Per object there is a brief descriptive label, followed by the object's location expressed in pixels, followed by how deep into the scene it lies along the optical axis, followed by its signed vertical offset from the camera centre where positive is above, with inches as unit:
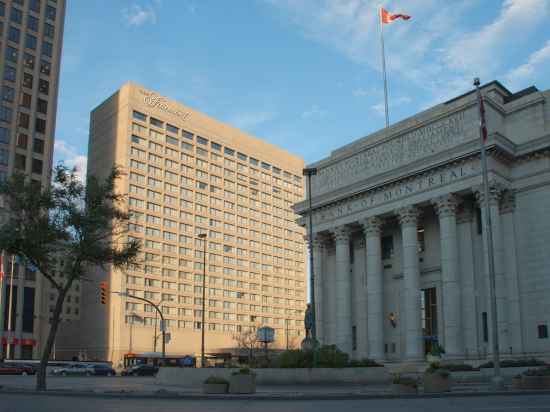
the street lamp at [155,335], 3922.2 -60.6
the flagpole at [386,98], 2416.5 +888.0
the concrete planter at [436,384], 1075.3 -100.1
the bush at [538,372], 1100.5 -83.2
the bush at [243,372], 1124.5 -82.7
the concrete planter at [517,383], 1105.4 -101.6
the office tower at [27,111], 3750.0 +1340.9
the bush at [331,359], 1517.0 -81.2
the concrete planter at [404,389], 1010.7 -102.8
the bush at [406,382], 1018.1 -91.7
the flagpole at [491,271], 1177.7 +108.2
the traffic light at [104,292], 2168.8 +117.9
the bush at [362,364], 1523.7 -95.8
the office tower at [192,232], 4276.6 +723.4
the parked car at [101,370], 2704.2 -189.4
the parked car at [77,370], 2696.9 -192.2
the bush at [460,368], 1552.7 -105.4
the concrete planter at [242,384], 1109.1 -102.9
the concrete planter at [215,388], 1102.4 -108.8
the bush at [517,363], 1542.8 -93.7
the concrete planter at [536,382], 1079.6 -97.8
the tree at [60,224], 1257.4 +208.5
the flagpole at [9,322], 3580.2 +23.7
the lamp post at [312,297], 1481.5 +72.8
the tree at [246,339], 4626.0 -101.8
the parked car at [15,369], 2487.3 -172.1
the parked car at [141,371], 2716.5 -194.0
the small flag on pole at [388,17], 2315.2 +1138.8
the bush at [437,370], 1084.5 -78.4
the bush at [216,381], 1109.7 -97.3
